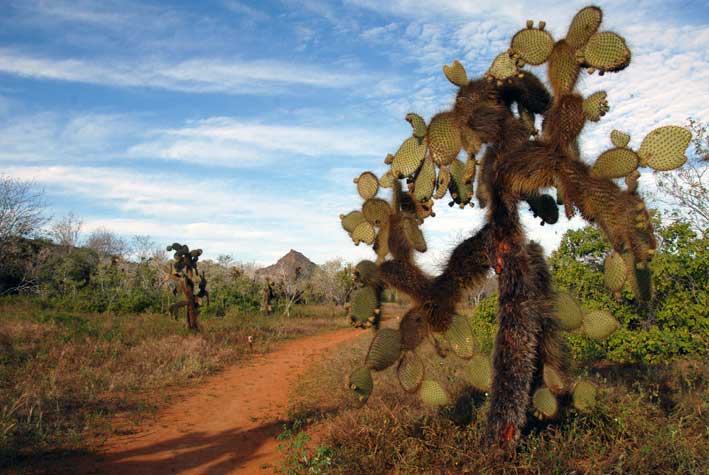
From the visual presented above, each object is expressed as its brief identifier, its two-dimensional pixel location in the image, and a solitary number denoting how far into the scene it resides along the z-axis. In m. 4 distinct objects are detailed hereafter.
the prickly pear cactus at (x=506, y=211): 2.97
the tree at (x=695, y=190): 10.22
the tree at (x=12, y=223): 17.67
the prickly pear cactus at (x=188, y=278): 13.41
